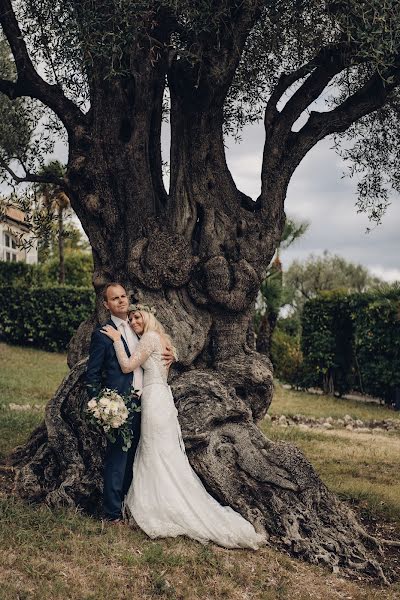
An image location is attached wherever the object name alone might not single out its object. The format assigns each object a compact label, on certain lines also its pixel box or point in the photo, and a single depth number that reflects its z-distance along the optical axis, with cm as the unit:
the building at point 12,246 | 3146
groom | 774
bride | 756
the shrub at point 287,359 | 2303
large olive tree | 827
